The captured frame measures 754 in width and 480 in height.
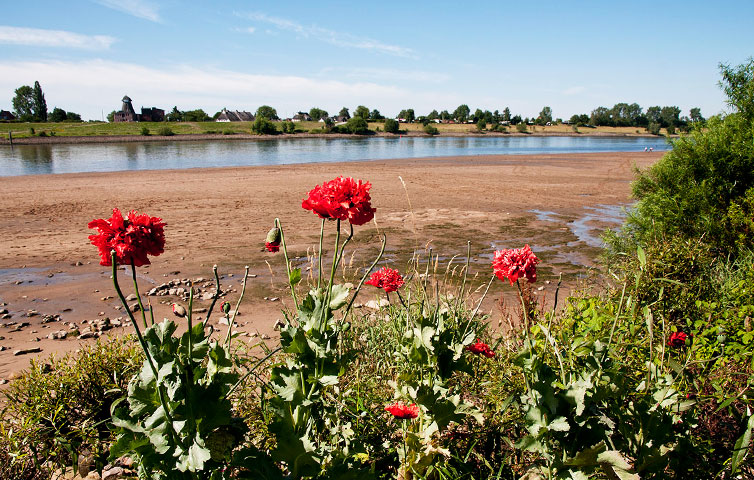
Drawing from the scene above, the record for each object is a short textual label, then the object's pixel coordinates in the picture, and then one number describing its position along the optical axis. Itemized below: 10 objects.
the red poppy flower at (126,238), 1.88
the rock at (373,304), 6.01
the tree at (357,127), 93.56
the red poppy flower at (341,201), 2.17
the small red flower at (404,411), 2.33
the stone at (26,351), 5.34
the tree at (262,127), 81.25
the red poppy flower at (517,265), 2.58
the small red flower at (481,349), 2.81
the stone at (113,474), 2.69
